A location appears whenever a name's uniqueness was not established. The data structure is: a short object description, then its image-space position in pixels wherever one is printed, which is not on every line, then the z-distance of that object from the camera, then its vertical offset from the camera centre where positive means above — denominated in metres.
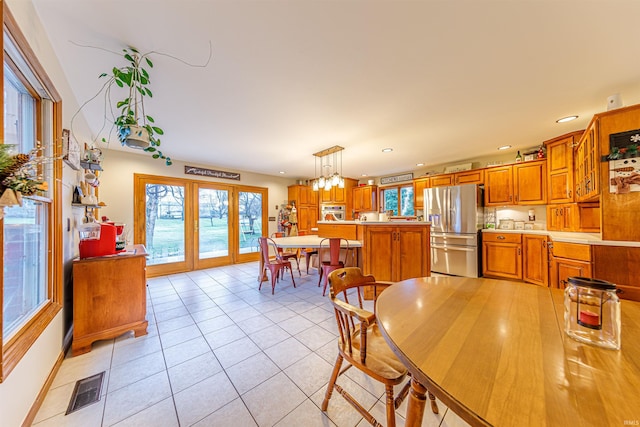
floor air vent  1.43 -1.22
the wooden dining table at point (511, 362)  0.54 -0.48
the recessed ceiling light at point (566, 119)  2.66 +1.15
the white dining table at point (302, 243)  3.50 -0.47
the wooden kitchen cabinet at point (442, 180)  4.58 +0.71
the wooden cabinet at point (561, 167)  3.14 +0.68
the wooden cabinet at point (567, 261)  2.45 -0.60
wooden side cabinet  1.95 -0.77
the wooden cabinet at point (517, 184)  3.62 +0.50
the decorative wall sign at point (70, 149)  1.89 +0.62
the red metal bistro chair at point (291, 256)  4.18 -0.80
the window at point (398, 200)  5.58 +0.38
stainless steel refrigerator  4.04 -0.27
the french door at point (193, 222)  4.32 -0.14
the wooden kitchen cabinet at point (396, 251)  3.05 -0.53
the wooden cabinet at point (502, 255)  3.71 -0.74
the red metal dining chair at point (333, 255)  3.28 -0.64
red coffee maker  2.08 -0.26
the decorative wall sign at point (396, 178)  5.56 +0.94
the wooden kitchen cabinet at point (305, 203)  6.30 +0.33
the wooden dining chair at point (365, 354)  1.08 -0.79
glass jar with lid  0.78 -0.37
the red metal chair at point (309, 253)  4.50 -0.80
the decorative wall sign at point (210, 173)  4.72 +0.98
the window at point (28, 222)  1.18 -0.03
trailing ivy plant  1.65 +1.16
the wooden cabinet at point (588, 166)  2.24 +0.54
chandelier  3.77 +1.13
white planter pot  1.84 +0.67
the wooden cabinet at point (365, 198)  6.12 +0.45
